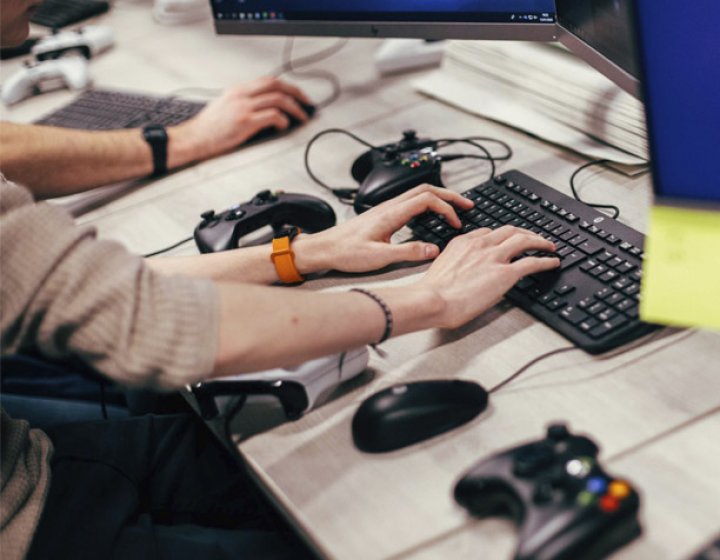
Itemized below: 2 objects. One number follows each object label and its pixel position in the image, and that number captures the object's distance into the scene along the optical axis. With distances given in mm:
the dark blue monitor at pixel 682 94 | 723
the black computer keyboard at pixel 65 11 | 2001
